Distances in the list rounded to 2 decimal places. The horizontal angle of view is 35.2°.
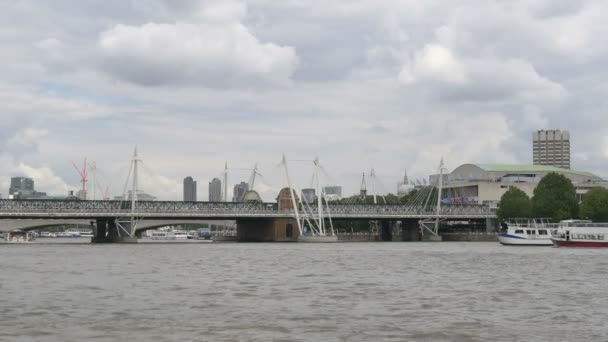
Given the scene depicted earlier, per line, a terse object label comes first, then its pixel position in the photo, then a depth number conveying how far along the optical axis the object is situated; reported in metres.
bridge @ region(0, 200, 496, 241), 175.75
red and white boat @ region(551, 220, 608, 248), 142.00
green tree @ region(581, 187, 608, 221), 175.38
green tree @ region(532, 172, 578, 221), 184.00
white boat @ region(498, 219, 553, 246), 158.12
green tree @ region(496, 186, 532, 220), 195.50
